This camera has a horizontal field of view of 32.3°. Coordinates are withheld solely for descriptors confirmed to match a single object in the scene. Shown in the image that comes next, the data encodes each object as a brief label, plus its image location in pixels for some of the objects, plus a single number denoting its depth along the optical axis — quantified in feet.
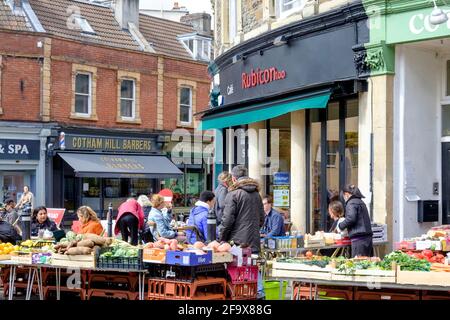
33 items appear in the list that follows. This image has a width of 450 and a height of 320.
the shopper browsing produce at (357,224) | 35.96
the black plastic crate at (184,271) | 29.96
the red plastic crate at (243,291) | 31.65
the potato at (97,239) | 33.22
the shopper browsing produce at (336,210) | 39.37
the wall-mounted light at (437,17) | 38.73
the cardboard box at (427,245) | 34.53
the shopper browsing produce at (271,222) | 40.58
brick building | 90.89
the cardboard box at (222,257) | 30.43
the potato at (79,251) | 32.50
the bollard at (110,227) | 55.02
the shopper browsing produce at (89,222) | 38.96
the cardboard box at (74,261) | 32.45
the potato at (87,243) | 32.89
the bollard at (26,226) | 42.75
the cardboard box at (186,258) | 29.43
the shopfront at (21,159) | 89.15
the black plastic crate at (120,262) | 31.12
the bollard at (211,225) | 35.86
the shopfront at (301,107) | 45.70
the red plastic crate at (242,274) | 31.58
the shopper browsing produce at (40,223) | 46.04
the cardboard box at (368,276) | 28.17
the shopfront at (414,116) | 42.52
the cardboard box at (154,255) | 30.30
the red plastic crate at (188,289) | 29.73
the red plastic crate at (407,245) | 35.35
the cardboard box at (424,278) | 27.14
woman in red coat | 41.75
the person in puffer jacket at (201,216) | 37.88
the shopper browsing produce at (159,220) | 40.88
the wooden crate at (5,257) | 36.45
